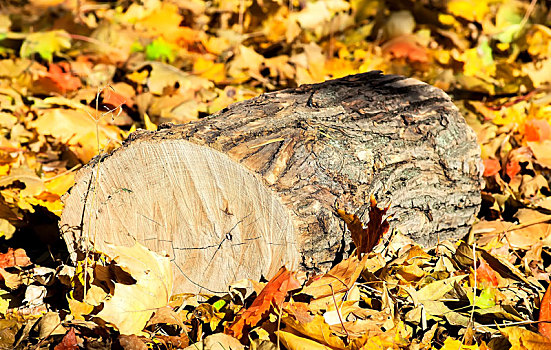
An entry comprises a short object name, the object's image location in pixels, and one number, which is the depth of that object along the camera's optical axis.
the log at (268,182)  3.46
